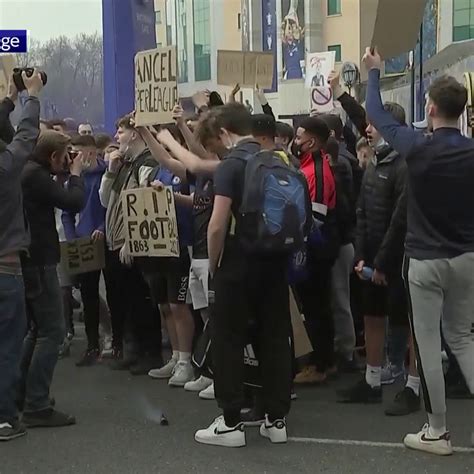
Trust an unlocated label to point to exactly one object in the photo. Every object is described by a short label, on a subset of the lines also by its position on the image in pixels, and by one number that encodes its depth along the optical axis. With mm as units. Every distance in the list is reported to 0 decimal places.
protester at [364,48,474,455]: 4801
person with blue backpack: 4957
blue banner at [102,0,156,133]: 10812
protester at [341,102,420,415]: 5715
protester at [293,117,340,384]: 6504
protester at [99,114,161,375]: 6996
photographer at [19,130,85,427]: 5598
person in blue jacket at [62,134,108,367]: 7641
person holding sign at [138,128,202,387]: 6715
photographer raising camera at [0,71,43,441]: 5215
